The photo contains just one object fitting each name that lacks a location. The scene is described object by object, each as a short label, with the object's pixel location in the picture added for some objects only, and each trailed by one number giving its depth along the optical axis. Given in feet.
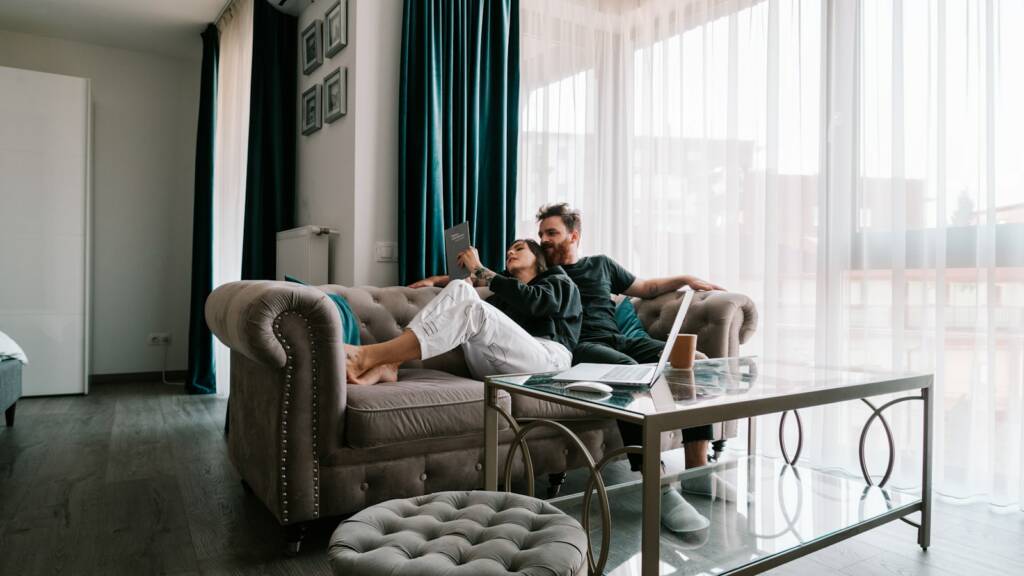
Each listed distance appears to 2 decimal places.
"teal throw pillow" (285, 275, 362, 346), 7.41
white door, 13.70
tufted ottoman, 2.97
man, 8.09
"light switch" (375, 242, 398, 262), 10.60
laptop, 4.86
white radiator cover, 10.85
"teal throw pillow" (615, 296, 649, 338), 8.84
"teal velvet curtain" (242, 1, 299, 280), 12.34
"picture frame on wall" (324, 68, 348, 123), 10.55
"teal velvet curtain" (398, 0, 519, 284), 10.43
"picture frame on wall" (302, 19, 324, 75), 11.68
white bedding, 10.25
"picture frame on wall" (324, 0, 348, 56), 10.55
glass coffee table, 3.97
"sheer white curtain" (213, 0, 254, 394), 14.19
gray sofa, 5.69
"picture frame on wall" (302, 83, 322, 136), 11.69
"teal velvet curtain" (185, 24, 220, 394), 14.83
